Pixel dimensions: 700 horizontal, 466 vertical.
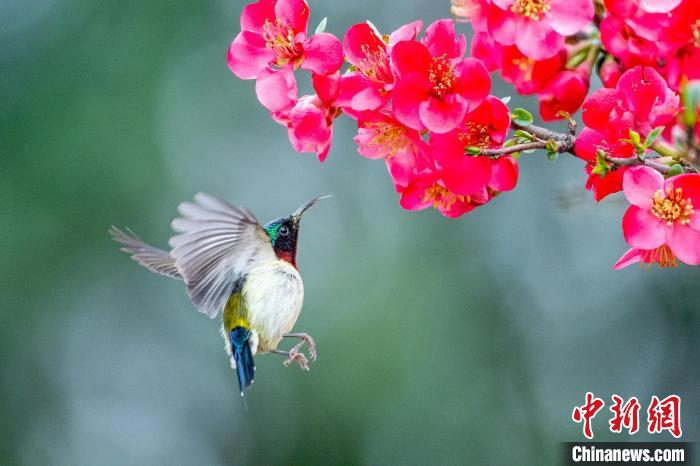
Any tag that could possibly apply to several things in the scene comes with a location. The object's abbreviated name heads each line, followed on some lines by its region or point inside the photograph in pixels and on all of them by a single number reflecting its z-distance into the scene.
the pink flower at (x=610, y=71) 3.43
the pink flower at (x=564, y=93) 3.46
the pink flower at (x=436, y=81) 3.41
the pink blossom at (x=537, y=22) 3.40
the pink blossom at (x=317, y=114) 3.45
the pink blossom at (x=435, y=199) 3.45
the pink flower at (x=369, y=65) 3.42
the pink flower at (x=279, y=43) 3.44
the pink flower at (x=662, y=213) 3.38
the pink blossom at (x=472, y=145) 3.42
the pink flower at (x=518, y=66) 3.47
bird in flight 3.62
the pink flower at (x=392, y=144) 3.44
